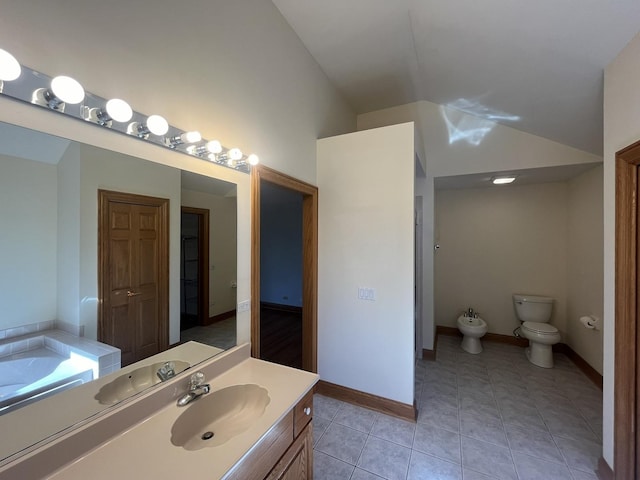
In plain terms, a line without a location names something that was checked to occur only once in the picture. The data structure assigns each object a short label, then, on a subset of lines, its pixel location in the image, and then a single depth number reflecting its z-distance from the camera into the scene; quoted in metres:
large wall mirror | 0.80
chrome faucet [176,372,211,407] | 1.14
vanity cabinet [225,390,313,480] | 0.91
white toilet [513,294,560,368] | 3.01
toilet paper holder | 2.60
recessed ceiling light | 3.22
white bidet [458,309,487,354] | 3.37
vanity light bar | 0.75
